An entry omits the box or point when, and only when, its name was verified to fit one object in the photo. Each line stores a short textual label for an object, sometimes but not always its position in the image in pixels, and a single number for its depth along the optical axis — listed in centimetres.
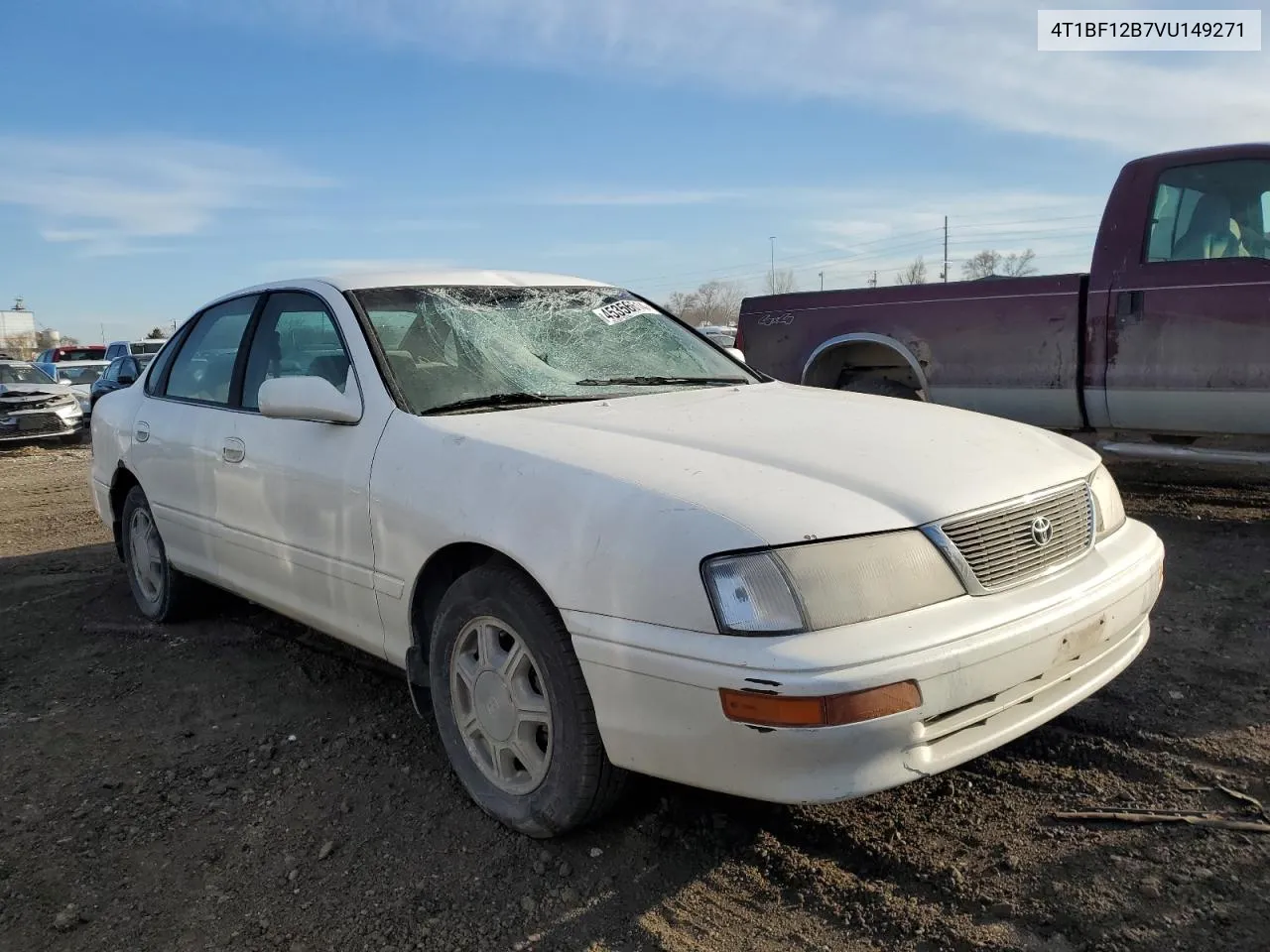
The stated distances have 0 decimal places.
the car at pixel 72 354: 2363
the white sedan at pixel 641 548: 222
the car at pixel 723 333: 2400
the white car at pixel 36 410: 1458
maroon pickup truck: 554
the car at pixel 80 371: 2020
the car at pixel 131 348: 2308
